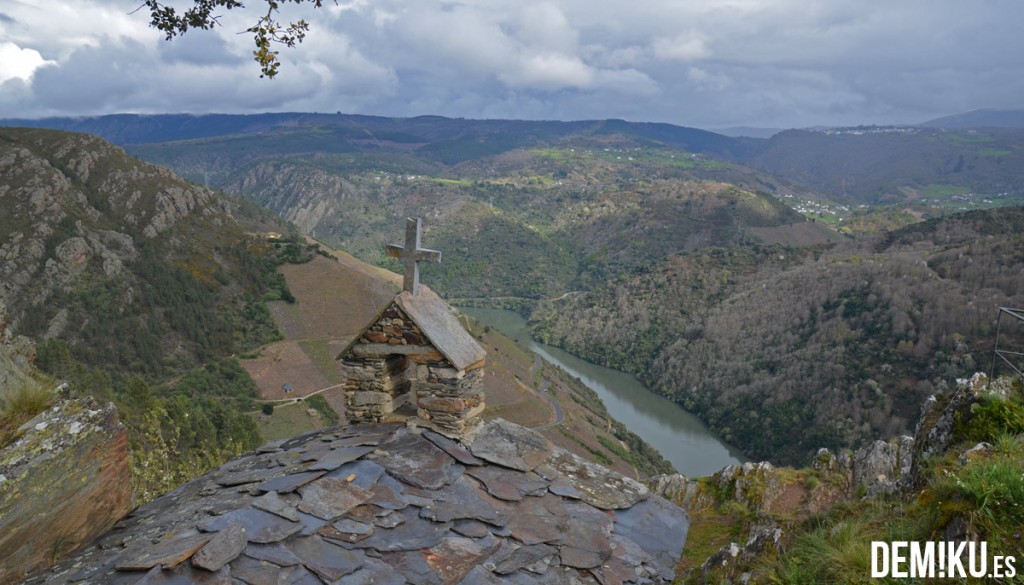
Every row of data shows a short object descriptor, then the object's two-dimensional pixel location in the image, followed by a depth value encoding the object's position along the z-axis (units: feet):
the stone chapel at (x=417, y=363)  23.40
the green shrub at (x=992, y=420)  15.35
